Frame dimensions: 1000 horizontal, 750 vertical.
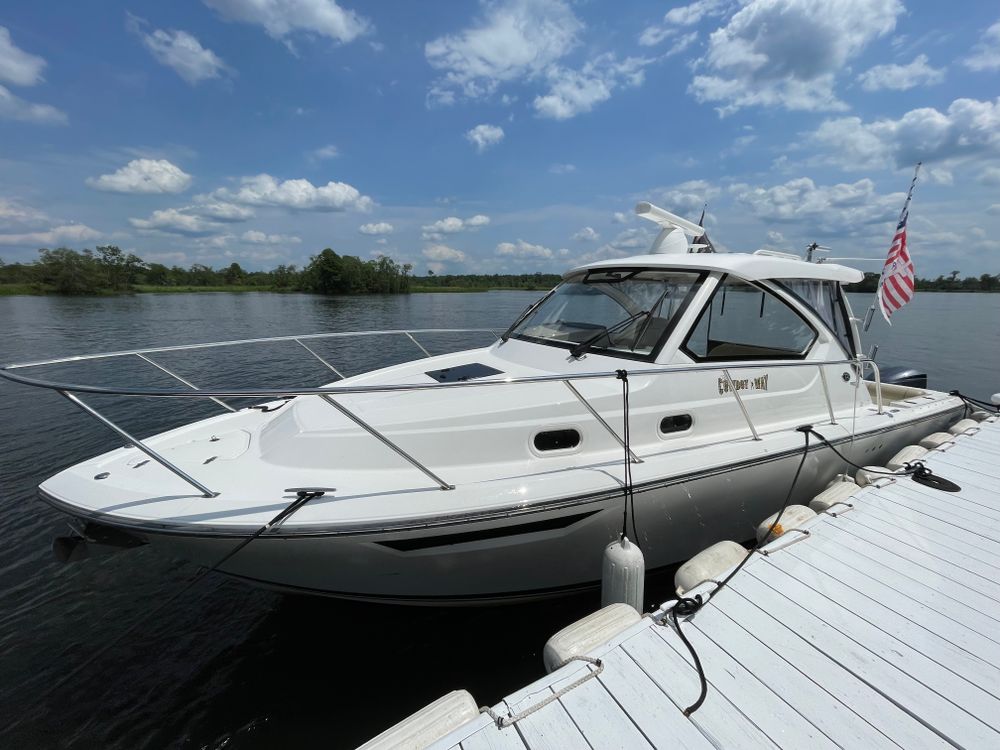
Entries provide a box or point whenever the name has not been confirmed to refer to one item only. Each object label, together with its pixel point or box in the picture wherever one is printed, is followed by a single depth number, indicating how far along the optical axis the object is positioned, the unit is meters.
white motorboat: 2.55
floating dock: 1.68
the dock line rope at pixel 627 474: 2.80
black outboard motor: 6.88
